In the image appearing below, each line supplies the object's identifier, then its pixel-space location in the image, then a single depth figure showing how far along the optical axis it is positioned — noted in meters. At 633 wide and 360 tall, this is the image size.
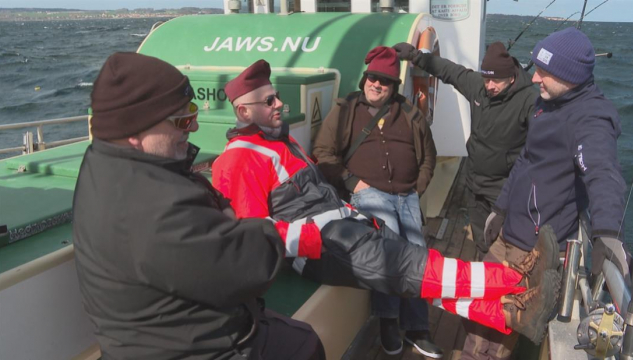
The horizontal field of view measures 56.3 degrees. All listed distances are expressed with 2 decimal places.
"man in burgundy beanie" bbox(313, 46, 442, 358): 3.62
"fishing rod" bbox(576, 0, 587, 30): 3.69
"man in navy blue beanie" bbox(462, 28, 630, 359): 2.39
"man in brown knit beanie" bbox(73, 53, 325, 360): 1.54
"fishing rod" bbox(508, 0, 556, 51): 6.04
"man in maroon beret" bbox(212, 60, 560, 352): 2.61
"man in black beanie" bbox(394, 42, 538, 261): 3.46
